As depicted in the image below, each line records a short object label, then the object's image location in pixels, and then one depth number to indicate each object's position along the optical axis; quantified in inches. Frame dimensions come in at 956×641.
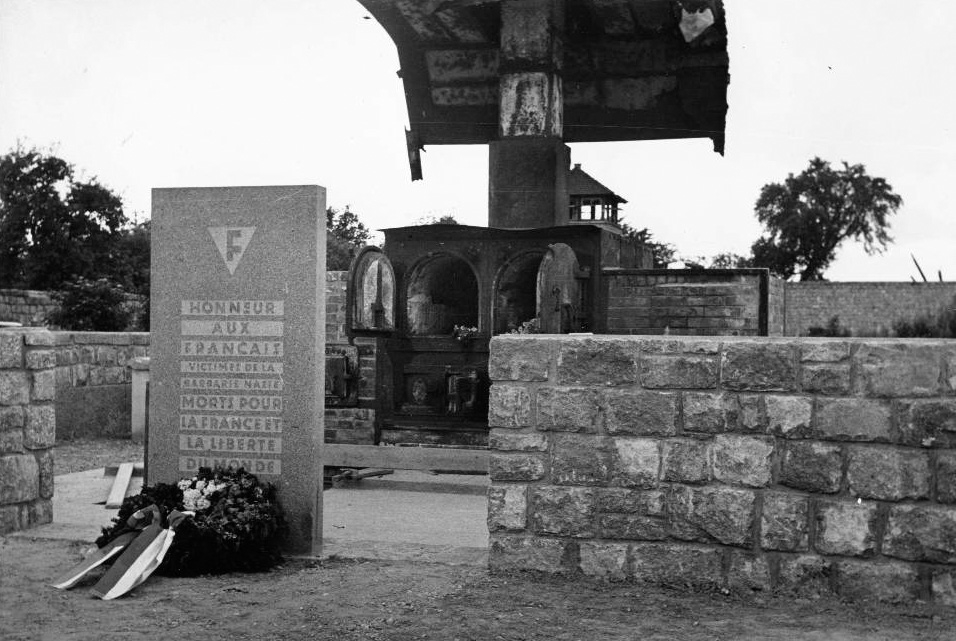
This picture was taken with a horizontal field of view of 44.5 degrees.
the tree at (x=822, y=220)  2386.8
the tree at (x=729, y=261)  2108.9
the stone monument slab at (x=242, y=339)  245.8
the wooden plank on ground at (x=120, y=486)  328.5
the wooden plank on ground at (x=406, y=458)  367.9
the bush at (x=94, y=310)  853.8
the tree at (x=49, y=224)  1489.9
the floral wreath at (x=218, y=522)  230.7
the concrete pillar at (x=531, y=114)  438.9
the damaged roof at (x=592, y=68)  455.5
